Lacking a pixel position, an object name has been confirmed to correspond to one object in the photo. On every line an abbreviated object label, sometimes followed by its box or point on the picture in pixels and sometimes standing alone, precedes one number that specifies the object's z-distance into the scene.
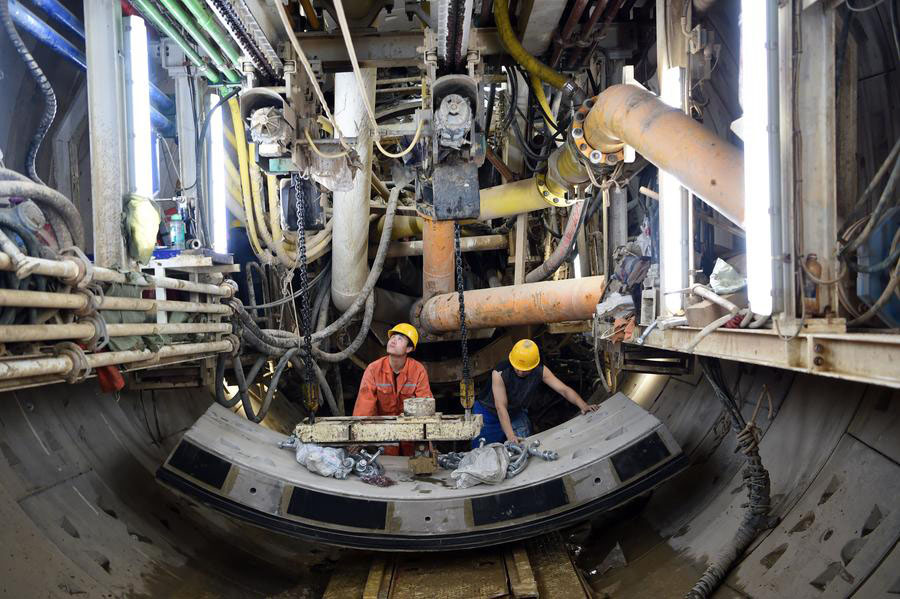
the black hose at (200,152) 5.20
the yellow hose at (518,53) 4.97
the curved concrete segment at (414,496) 4.44
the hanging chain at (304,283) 4.72
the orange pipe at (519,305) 5.93
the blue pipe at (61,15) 4.38
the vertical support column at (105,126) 3.78
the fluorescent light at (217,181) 5.37
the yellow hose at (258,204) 5.94
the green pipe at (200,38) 4.04
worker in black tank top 6.12
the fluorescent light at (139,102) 4.03
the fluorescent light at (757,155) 2.53
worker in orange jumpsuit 5.97
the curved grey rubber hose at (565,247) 6.33
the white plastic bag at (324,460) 4.80
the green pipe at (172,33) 4.11
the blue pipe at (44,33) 4.21
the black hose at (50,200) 2.90
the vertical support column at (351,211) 5.48
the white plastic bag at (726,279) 3.40
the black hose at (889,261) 2.21
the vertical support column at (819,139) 2.45
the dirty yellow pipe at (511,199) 6.79
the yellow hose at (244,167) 5.62
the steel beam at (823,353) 1.98
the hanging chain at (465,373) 5.03
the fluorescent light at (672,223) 4.00
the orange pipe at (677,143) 3.02
